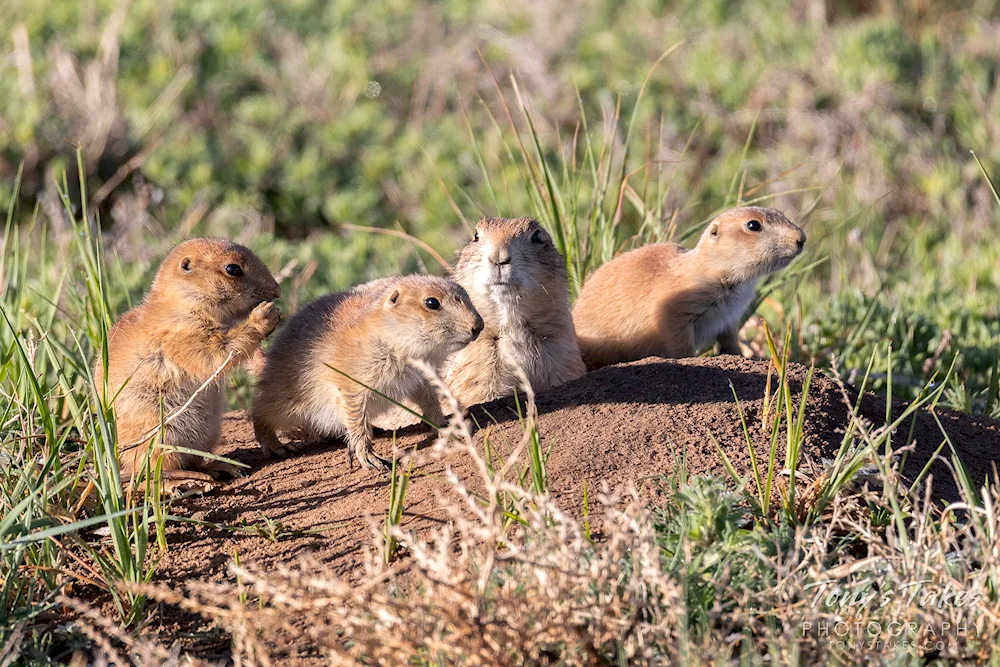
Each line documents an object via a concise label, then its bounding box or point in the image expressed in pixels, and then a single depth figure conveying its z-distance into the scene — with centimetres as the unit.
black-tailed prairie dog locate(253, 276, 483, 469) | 965
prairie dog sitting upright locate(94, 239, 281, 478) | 948
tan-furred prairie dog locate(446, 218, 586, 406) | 1066
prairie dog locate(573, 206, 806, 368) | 1157
